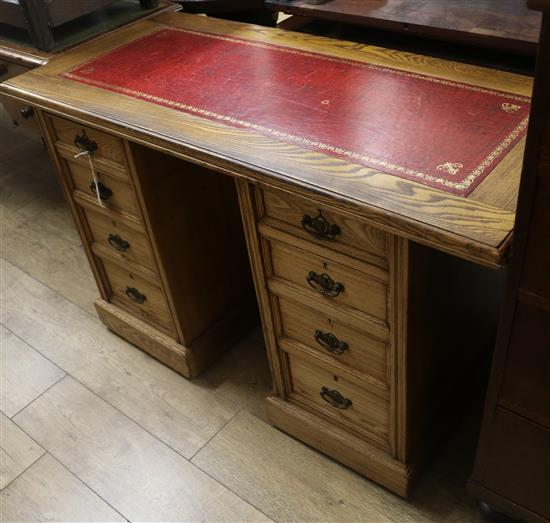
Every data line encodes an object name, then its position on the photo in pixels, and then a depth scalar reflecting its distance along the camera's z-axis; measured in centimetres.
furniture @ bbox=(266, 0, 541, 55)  126
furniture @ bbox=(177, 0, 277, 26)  168
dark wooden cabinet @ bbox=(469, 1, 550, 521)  78
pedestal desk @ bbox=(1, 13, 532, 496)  102
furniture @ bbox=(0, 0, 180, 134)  162
